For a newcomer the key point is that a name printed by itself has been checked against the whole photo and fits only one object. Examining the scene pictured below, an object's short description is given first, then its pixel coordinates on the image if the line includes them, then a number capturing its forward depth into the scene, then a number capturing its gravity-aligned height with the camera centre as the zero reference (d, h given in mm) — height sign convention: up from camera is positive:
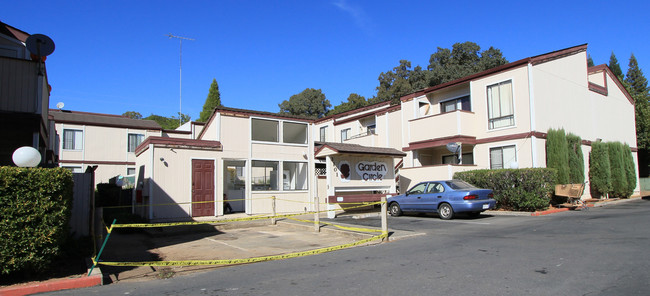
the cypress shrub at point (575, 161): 19695 +518
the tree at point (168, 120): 62394 +9575
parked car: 13992 -933
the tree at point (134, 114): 68900 +11151
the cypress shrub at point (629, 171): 23328 +11
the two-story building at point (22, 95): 9336 +2010
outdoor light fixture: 6586 +381
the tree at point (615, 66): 57959 +16095
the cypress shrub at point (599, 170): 21562 +85
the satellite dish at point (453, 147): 20203 +1357
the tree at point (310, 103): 60781 +11049
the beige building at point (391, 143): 15828 +1554
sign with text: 17656 +225
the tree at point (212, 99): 51712 +10208
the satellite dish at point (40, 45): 9594 +3268
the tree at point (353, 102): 55384 +10183
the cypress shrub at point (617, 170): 22453 +71
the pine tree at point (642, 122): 32781 +4074
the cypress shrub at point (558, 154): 18859 +865
